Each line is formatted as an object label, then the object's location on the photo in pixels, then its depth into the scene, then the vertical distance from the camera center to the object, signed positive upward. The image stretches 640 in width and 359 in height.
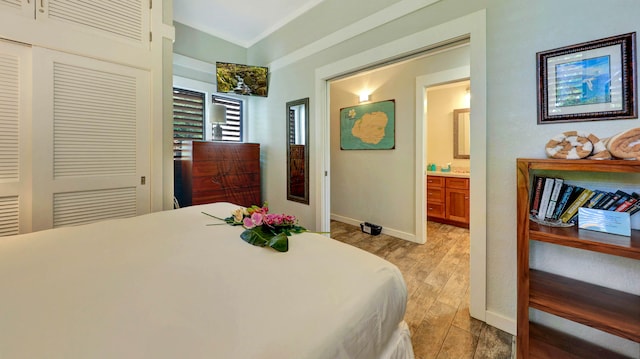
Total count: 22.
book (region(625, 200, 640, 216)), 1.16 -0.14
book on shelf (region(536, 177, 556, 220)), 1.36 -0.10
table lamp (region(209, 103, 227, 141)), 3.06 +0.83
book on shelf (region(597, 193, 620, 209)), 1.20 -0.11
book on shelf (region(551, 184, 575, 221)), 1.33 -0.11
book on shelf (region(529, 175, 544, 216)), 1.40 -0.08
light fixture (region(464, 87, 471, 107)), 4.18 +1.41
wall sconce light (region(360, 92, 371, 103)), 3.80 +1.30
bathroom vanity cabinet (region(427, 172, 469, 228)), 3.83 -0.31
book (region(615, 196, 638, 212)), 1.16 -0.12
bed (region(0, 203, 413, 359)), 0.52 -0.33
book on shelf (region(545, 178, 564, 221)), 1.34 -0.10
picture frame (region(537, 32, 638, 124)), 1.20 +0.52
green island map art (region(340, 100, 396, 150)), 3.51 +0.83
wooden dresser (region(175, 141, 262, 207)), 2.78 +0.08
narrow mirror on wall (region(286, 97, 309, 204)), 2.99 +0.37
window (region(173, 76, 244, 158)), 3.08 +0.94
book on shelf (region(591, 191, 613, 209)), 1.22 -0.10
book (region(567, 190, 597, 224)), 1.26 -0.14
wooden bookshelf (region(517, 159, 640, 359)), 1.08 -0.59
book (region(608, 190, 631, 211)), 1.18 -0.10
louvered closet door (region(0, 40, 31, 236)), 1.61 +0.28
